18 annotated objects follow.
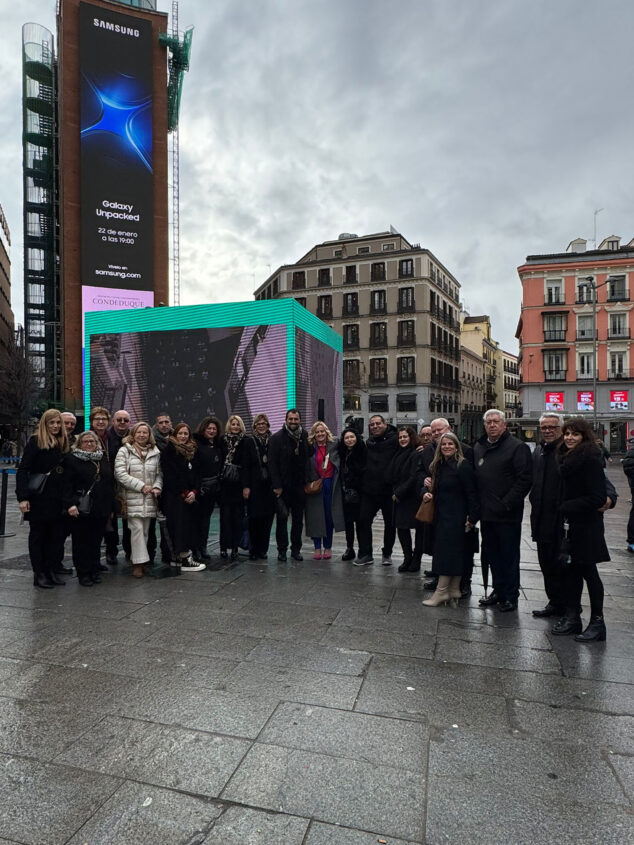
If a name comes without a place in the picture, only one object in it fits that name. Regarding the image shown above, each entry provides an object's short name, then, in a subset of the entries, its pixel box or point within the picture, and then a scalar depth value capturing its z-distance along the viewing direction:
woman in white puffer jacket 6.29
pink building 46.59
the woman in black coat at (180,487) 6.42
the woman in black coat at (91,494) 5.98
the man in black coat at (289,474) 7.01
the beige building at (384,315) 53.91
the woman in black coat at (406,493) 6.49
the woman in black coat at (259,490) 6.98
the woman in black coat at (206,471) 6.70
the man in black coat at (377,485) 6.95
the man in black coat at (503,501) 5.16
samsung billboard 40.41
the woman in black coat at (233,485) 6.90
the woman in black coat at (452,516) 5.25
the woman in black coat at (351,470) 7.07
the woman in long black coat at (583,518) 4.39
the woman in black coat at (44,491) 5.79
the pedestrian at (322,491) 7.23
